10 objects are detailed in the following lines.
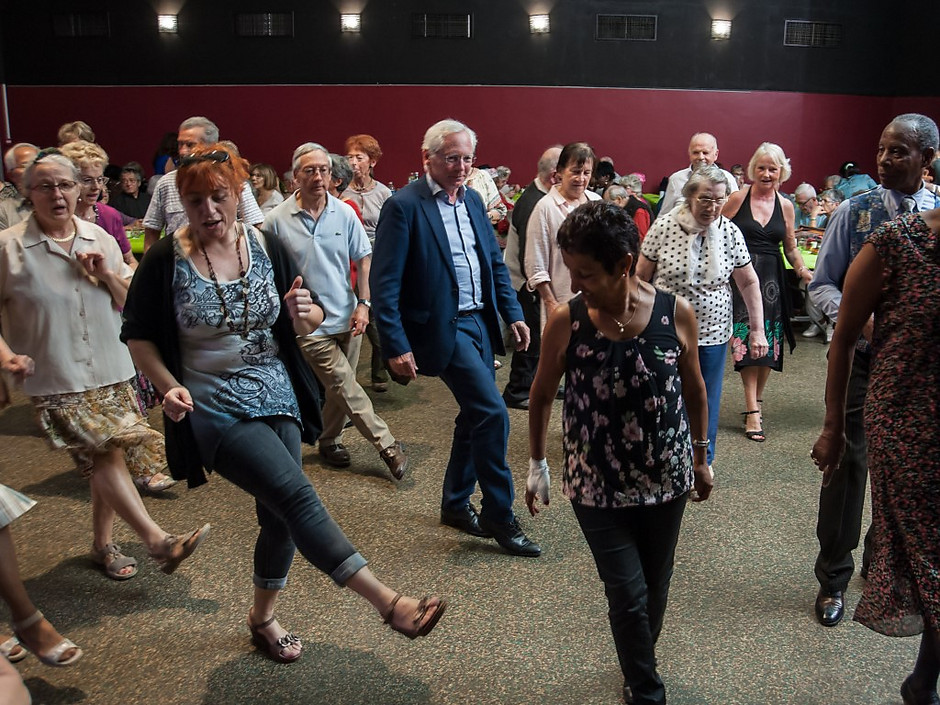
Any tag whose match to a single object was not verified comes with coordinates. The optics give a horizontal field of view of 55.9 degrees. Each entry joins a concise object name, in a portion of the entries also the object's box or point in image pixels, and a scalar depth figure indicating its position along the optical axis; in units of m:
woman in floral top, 2.17
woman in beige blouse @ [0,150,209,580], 3.08
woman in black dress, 4.83
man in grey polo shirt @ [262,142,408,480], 4.39
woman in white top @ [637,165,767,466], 3.79
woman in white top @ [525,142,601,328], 4.73
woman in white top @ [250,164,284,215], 6.41
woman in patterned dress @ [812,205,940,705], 2.10
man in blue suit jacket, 3.43
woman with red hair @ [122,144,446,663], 2.42
